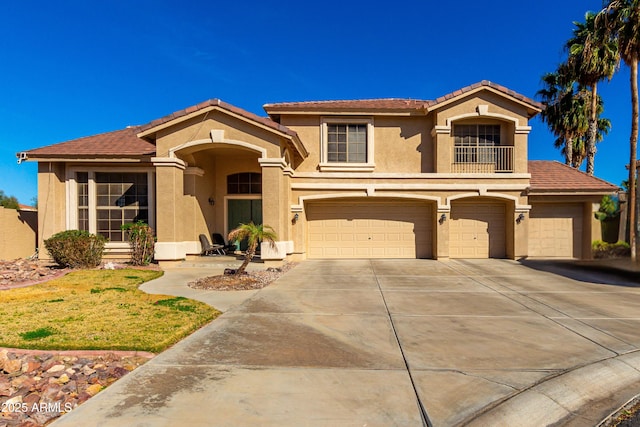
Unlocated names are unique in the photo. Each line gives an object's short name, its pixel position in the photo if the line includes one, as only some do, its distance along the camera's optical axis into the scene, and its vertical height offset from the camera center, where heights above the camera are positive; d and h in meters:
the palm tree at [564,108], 21.30 +6.69
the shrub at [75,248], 11.57 -1.13
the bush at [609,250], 17.15 -1.84
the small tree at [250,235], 9.52 -0.56
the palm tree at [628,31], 14.42 +7.87
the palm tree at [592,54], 16.14 +7.91
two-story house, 14.30 +1.23
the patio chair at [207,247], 14.04 -1.32
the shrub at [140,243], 12.70 -1.03
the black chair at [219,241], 15.21 -1.15
